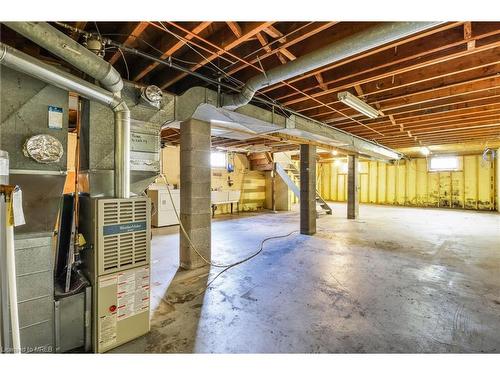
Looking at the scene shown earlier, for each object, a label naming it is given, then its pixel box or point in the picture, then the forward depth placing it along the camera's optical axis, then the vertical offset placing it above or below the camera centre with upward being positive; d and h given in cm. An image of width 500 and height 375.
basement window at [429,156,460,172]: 984 +109
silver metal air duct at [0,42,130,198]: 127 +65
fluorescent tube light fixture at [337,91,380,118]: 299 +118
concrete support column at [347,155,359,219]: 737 +8
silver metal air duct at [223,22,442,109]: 158 +109
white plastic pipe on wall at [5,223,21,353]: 106 -43
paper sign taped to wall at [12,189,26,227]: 114 -10
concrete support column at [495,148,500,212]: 869 +65
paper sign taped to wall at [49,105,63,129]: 154 +48
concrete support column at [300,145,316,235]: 522 -3
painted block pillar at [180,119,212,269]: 312 -2
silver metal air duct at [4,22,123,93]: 131 +86
